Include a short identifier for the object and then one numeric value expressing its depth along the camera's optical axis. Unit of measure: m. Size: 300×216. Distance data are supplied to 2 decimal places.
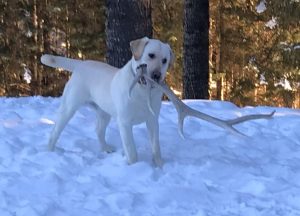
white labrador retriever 4.94
